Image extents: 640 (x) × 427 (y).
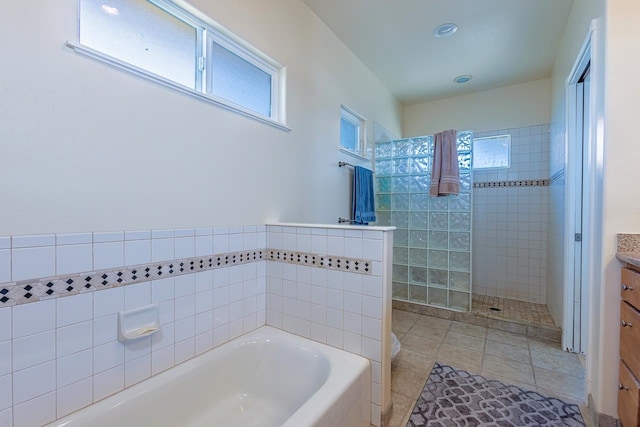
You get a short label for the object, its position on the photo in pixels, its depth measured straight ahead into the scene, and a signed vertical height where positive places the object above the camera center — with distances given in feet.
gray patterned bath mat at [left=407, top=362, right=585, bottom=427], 5.01 -3.71
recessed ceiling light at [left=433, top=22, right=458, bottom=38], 8.07 +5.45
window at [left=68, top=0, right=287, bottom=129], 3.97 +2.78
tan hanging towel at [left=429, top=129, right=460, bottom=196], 9.30 +1.61
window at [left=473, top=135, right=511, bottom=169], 11.69 +2.65
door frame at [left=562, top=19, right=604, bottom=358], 4.98 +0.82
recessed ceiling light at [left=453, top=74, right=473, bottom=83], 10.96 +5.41
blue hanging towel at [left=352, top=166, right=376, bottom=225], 9.46 +0.54
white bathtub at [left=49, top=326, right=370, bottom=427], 3.78 -2.83
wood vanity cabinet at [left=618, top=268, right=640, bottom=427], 3.91 -2.01
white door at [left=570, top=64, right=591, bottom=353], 6.94 +0.20
